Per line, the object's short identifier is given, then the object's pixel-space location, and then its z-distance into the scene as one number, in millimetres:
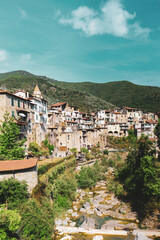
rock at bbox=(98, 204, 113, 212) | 25794
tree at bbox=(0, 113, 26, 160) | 25594
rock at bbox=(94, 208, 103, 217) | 24172
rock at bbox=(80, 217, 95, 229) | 20136
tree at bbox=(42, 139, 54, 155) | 44719
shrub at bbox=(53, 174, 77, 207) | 25650
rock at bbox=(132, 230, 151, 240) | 16519
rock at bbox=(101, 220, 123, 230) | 20030
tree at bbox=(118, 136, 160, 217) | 22594
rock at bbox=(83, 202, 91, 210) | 25941
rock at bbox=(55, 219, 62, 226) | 20503
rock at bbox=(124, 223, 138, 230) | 20112
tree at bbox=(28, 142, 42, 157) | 39125
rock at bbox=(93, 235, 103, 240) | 17328
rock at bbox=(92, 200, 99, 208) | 27312
